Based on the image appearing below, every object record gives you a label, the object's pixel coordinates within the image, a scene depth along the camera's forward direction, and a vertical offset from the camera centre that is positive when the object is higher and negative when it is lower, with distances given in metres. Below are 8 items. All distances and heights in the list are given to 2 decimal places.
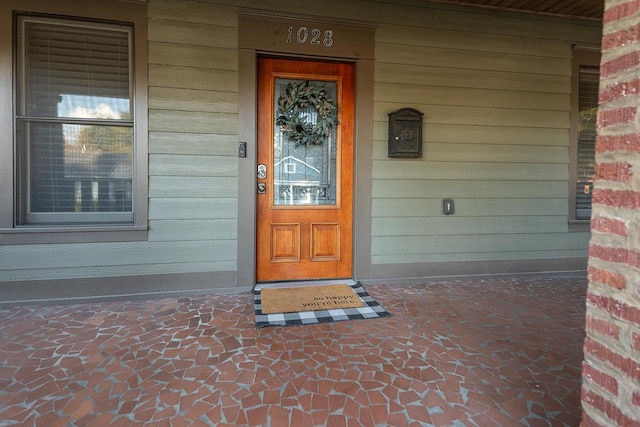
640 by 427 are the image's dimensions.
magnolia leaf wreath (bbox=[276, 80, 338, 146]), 3.16 +0.86
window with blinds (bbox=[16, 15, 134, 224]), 2.71 +0.66
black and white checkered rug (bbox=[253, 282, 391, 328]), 2.42 -0.77
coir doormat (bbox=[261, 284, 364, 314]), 2.68 -0.74
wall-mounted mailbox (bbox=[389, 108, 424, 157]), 3.23 +0.71
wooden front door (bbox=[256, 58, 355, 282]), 3.15 +0.35
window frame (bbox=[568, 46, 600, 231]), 3.61 +0.95
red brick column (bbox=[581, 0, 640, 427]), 0.89 -0.08
